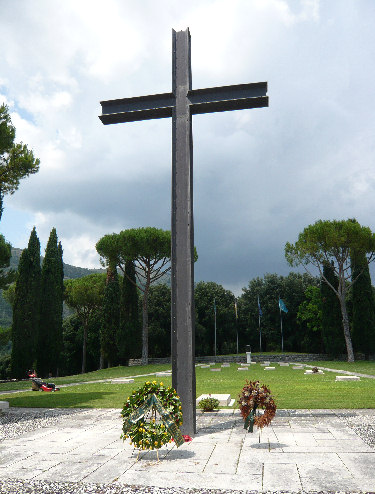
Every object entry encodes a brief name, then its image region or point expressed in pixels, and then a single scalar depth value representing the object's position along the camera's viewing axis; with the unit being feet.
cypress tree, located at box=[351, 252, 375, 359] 113.70
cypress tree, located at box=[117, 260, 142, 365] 118.93
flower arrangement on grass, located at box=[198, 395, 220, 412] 29.01
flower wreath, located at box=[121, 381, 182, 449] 15.80
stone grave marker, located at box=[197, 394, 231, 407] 32.19
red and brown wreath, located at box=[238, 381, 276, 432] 19.12
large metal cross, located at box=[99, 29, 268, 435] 20.34
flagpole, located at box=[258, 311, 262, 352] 136.67
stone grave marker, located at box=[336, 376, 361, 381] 52.96
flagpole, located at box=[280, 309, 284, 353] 136.26
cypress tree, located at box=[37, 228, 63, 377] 104.88
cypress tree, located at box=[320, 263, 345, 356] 118.42
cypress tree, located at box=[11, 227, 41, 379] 94.58
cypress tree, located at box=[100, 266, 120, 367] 123.54
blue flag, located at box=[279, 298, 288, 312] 118.36
